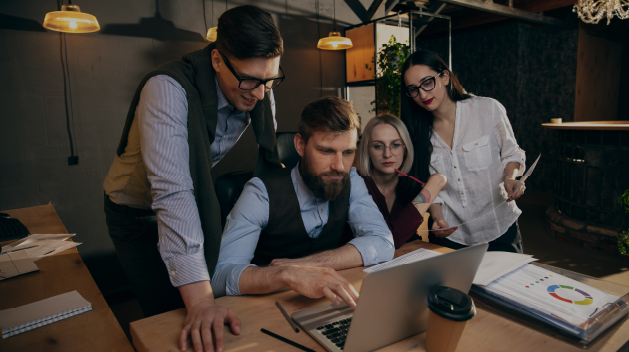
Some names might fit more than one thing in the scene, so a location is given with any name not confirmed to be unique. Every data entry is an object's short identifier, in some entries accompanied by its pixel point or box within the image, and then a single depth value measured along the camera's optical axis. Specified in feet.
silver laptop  2.34
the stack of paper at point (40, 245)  5.01
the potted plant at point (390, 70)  13.08
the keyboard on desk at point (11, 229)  5.72
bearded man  4.31
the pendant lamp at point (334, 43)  12.72
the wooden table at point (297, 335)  2.70
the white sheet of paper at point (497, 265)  3.44
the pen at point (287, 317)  2.93
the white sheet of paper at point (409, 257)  4.08
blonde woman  5.82
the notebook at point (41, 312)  3.15
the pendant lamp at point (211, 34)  10.55
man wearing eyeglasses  3.26
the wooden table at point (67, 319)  2.96
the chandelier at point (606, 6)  12.44
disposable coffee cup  2.36
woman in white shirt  6.00
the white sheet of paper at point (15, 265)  4.35
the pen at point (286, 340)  2.66
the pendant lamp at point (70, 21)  7.72
